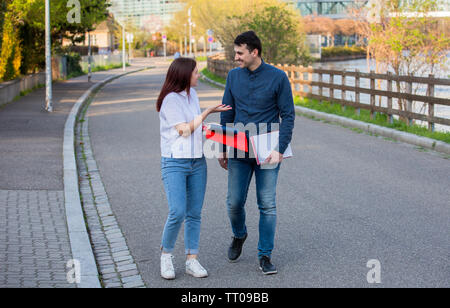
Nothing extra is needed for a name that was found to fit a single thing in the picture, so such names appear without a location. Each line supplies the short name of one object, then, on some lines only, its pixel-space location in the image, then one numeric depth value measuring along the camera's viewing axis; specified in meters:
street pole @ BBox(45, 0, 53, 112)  19.21
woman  5.05
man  5.23
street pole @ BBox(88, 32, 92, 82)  35.48
